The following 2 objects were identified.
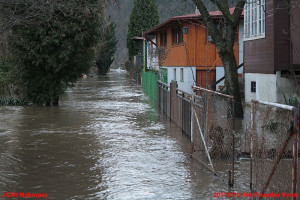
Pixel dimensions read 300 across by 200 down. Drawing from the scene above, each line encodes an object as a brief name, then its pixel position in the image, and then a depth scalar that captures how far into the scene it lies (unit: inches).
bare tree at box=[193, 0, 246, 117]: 685.3
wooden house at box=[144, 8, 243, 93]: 1111.0
